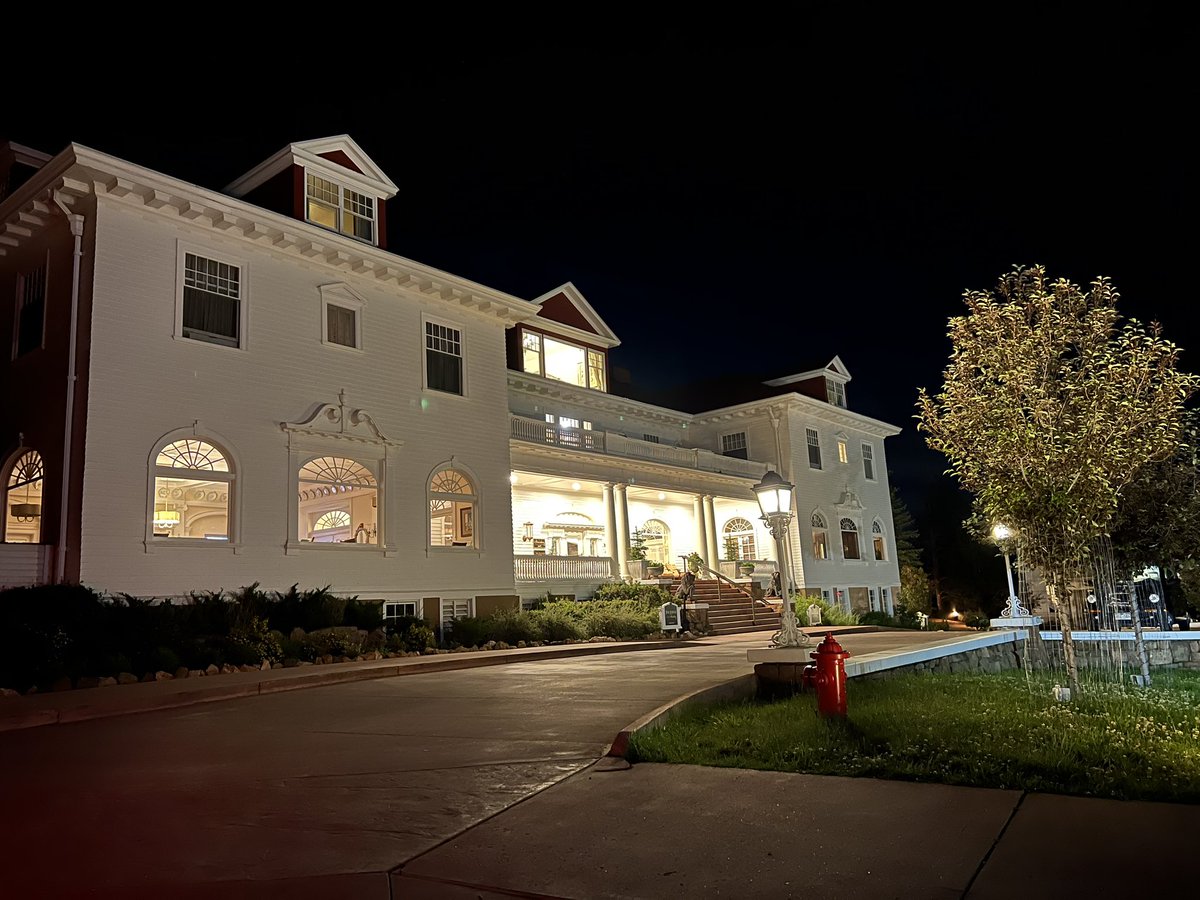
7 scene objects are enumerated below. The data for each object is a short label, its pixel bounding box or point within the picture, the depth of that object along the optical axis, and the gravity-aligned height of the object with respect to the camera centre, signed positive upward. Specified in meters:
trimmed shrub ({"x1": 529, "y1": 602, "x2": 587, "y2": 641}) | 19.83 -0.68
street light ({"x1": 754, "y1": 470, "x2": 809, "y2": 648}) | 11.37 +0.97
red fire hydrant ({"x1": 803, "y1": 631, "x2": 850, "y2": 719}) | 7.46 -0.85
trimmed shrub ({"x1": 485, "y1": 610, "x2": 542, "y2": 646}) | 18.77 -0.64
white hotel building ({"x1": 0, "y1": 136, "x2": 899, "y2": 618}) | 14.88 +4.41
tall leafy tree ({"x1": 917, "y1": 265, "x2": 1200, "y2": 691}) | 9.54 +1.86
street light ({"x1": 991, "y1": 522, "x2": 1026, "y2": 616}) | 18.45 -0.83
